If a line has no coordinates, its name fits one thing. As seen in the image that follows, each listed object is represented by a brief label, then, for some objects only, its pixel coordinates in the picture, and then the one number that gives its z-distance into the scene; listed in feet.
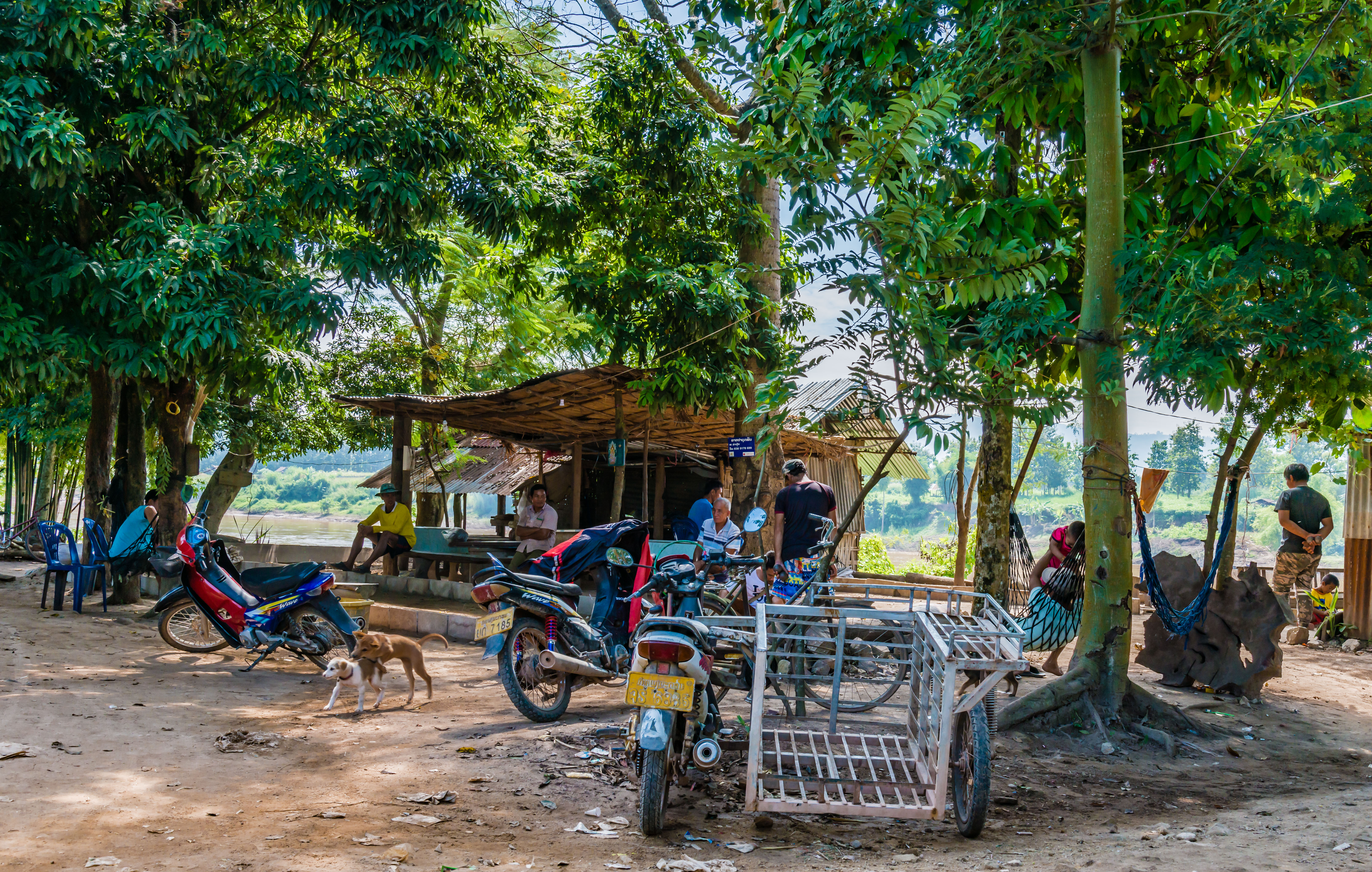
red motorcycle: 23.16
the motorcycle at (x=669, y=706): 12.16
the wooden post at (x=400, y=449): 42.91
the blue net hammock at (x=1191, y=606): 21.58
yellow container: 25.52
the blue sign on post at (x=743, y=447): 33.86
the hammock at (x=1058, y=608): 23.75
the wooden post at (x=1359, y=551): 34.04
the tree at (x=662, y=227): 33.88
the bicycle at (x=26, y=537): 51.98
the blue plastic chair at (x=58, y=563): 30.83
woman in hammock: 24.31
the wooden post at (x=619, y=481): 37.96
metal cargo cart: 11.73
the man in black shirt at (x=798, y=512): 24.18
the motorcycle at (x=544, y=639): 18.61
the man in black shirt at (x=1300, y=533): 32.86
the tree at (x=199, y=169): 25.86
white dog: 19.03
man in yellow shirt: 38.19
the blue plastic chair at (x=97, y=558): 31.14
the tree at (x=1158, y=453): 103.81
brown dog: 19.39
